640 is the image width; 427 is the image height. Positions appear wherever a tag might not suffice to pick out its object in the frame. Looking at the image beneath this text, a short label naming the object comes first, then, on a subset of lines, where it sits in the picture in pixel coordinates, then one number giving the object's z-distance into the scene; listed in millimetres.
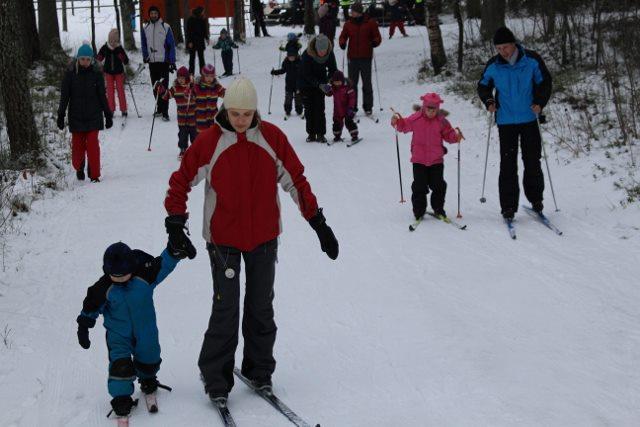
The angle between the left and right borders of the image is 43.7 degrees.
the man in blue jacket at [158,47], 17391
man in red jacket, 16000
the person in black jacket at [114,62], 16766
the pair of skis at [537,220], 8330
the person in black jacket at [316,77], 14047
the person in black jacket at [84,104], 11383
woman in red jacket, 4574
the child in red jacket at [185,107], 13070
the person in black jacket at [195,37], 21828
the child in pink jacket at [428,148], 8734
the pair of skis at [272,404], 4566
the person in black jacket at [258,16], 32094
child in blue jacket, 4508
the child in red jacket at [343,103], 13929
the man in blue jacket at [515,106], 8352
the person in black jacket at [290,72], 16625
